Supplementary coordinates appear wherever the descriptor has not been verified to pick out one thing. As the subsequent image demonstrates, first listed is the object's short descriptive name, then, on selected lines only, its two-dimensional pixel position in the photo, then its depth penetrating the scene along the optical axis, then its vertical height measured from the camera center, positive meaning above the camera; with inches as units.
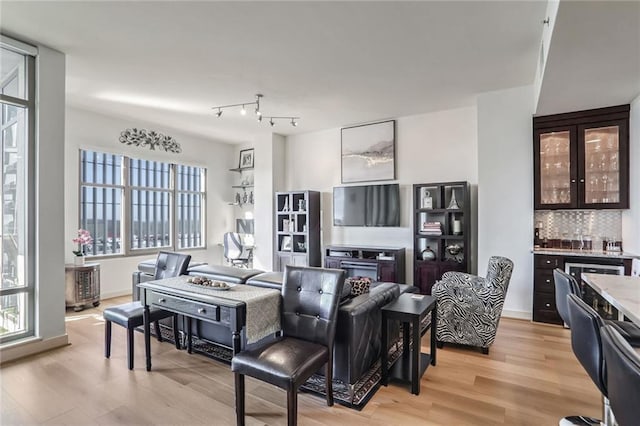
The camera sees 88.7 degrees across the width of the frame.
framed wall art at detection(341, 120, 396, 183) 225.5 +44.3
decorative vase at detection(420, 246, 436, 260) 196.5 -24.7
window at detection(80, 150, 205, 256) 213.5 +8.4
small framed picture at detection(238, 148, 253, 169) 296.3 +50.7
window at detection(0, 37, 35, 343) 123.5 +10.5
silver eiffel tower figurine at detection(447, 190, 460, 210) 190.7 +6.3
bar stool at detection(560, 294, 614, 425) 54.4 -22.1
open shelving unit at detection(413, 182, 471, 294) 186.9 -10.4
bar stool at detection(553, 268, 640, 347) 70.0 -21.9
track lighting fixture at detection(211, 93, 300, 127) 183.2 +65.7
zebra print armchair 123.9 -35.1
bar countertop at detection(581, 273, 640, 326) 57.8 -17.1
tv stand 204.4 -30.6
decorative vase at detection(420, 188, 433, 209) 202.2 +7.9
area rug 92.7 -52.6
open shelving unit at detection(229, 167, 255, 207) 297.9 +24.2
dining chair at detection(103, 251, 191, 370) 112.7 -35.0
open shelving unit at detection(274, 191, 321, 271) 244.7 -11.4
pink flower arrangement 191.4 -14.6
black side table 97.0 -38.6
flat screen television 219.8 +6.2
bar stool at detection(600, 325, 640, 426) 33.0 -17.7
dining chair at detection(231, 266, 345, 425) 75.7 -34.7
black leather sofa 93.4 -33.3
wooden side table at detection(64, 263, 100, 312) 181.3 -39.9
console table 87.3 -26.2
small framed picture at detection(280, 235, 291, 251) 255.8 -23.3
